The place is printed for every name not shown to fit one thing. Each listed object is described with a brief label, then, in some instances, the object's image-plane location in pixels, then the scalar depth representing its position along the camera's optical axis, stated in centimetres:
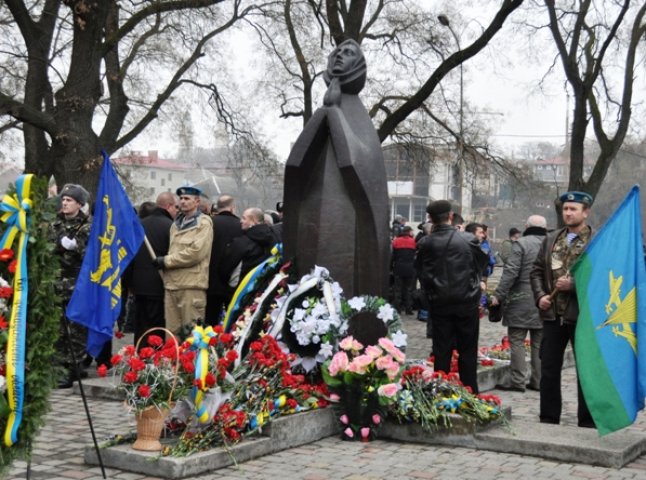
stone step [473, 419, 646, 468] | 733
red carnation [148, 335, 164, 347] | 702
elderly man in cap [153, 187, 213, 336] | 1054
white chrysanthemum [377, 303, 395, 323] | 847
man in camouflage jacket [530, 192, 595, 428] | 830
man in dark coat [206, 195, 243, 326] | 1127
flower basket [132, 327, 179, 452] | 679
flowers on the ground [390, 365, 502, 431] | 805
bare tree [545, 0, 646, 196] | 2145
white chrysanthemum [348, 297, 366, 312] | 848
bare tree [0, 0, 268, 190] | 1673
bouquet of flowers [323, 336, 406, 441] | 796
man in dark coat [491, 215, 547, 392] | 1105
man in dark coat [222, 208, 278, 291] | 1118
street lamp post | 2453
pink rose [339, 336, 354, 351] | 811
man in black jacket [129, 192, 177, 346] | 1095
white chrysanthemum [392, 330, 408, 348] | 841
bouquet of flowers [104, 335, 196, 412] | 677
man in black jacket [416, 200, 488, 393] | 940
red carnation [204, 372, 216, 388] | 685
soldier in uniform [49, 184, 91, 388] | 1039
